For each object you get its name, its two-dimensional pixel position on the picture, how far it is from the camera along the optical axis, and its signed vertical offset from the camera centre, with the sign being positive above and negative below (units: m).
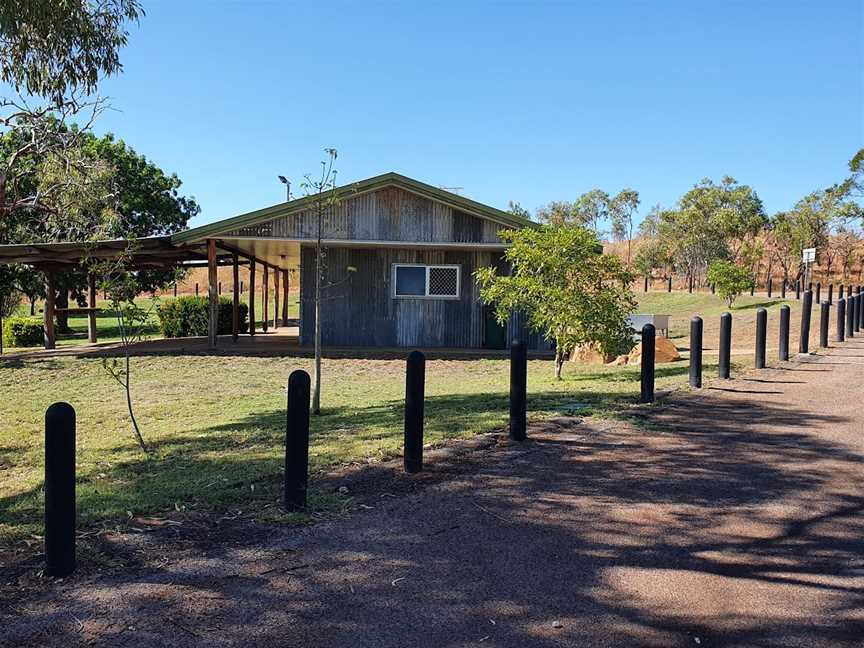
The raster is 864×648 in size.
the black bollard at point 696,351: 9.12 -0.48
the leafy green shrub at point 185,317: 24.89 -0.32
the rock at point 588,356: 15.52 -0.93
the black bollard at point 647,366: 8.05 -0.58
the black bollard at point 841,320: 16.05 -0.17
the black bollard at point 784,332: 12.18 -0.33
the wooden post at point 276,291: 29.61 +0.64
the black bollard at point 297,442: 4.48 -0.78
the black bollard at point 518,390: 6.23 -0.66
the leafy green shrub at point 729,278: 32.19 +1.37
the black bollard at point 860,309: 18.98 +0.06
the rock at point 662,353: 14.94 -0.83
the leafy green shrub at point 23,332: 24.92 -0.84
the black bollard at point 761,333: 11.12 -0.31
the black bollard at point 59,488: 3.56 -0.84
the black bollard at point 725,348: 10.24 -0.49
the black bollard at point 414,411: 5.31 -0.70
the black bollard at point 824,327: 14.92 -0.29
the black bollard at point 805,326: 13.70 -0.26
